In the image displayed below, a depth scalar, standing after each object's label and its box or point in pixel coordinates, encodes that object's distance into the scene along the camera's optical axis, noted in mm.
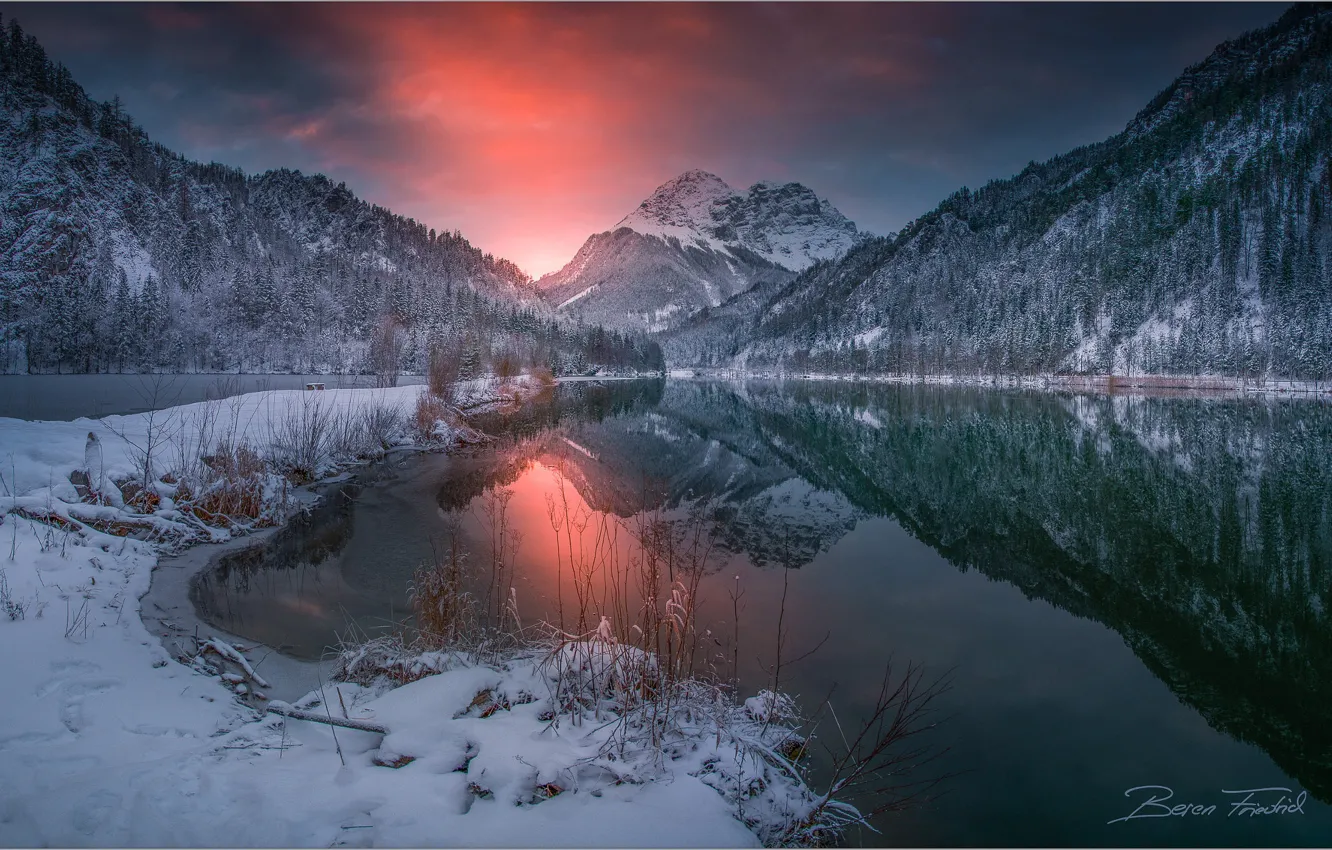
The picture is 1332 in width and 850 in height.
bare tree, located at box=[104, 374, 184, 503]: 10484
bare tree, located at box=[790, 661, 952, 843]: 3936
